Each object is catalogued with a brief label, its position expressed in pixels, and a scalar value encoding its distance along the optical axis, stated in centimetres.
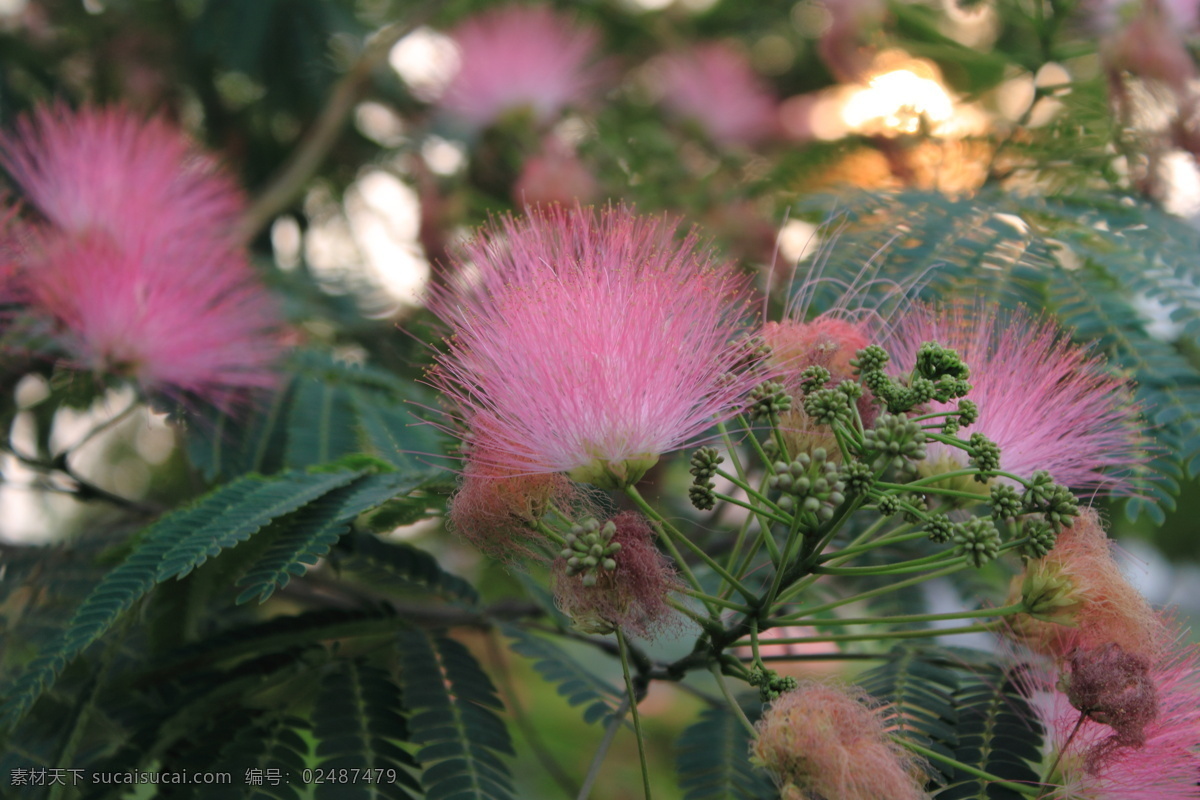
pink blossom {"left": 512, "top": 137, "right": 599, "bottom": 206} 137
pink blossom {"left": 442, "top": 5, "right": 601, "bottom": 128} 166
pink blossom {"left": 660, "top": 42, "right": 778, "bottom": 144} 180
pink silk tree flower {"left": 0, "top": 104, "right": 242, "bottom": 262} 114
